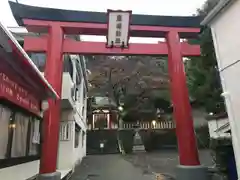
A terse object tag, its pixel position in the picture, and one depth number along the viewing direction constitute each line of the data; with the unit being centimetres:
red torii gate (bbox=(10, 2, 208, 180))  608
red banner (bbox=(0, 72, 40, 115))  303
